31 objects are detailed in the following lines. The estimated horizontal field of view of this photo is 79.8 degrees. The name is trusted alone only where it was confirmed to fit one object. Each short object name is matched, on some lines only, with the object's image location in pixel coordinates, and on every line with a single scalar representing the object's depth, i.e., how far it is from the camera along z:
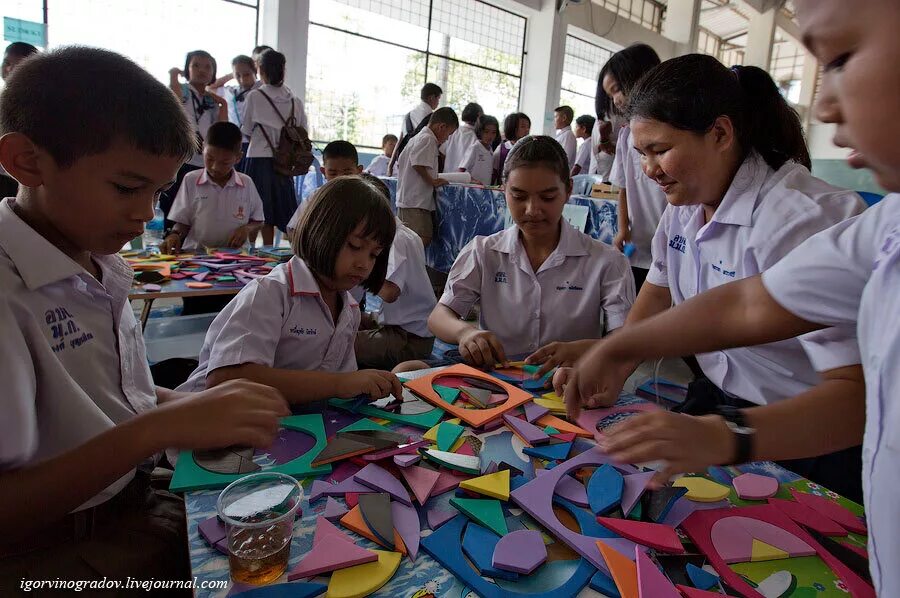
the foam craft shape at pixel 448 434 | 0.96
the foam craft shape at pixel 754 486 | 0.87
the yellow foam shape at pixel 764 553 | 0.71
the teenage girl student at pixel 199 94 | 4.23
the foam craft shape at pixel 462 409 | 1.08
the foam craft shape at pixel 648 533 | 0.71
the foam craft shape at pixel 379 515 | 0.70
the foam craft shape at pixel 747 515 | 0.67
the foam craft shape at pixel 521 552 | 0.66
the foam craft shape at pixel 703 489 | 0.84
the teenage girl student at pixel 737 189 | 1.26
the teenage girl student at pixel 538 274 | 1.87
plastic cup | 0.63
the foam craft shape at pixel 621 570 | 0.64
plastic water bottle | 4.10
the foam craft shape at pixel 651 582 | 0.63
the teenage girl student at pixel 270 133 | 4.62
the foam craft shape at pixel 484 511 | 0.74
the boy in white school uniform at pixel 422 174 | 5.10
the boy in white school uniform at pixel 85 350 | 0.74
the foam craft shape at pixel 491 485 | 0.80
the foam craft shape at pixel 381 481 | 0.80
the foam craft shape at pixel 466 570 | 0.63
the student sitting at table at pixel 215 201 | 3.27
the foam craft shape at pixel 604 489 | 0.79
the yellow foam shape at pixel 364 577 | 0.61
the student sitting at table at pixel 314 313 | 1.22
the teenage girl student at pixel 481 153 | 6.38
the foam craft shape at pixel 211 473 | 0.79
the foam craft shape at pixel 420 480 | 0.80
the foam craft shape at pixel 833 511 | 0.82
